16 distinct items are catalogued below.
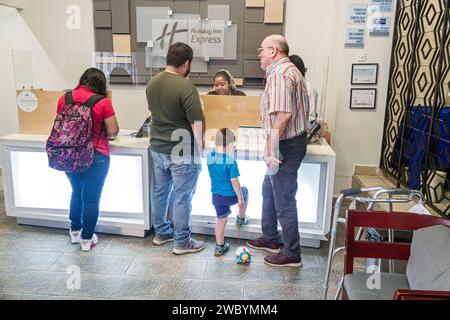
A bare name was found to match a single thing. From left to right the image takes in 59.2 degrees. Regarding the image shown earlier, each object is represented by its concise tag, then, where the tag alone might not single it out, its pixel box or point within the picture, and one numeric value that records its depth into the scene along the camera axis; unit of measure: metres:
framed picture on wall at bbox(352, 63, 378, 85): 4.02
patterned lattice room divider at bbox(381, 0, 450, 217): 3.09
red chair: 1.77
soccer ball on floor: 2.73
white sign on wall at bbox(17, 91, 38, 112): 3.23
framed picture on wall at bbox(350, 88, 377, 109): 4.09
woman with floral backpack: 2.62
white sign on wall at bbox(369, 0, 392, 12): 3.89
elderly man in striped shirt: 2.37
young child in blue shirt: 2.66
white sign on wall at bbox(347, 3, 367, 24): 3.89
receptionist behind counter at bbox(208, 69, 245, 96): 3.22
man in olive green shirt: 2.57
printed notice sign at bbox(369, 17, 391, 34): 3.92
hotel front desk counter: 2.92
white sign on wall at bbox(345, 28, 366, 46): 3.94
